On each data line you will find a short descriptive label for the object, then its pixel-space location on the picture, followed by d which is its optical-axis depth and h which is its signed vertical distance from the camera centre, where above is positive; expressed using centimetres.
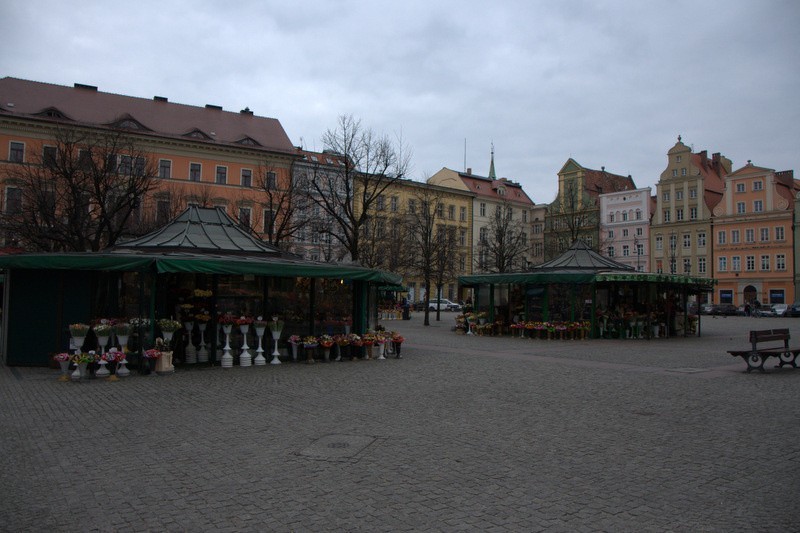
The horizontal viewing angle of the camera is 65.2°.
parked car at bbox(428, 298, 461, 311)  6525 -66
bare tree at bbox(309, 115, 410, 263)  3091 +689
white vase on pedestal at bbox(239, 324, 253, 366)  1568 -151
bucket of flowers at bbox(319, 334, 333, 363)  1689 -126
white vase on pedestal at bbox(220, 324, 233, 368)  1536 -144
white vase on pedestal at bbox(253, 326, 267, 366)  1598 -154
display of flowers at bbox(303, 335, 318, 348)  1659 -119
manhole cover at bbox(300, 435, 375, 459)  709 -177
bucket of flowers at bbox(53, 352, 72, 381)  1269 -141
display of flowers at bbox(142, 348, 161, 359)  1370 -133
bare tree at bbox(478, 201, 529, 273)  4656 +403
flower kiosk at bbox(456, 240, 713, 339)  2584 +6
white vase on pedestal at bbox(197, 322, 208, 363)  1608 -144
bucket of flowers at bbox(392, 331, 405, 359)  1825 -128
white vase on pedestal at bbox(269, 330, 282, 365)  1631 -147
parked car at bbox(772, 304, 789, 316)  5338 -33
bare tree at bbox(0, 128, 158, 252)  2766 +490
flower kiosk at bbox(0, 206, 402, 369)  1439 -15
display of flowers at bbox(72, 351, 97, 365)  1255 -133
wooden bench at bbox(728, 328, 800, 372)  1492 -112
